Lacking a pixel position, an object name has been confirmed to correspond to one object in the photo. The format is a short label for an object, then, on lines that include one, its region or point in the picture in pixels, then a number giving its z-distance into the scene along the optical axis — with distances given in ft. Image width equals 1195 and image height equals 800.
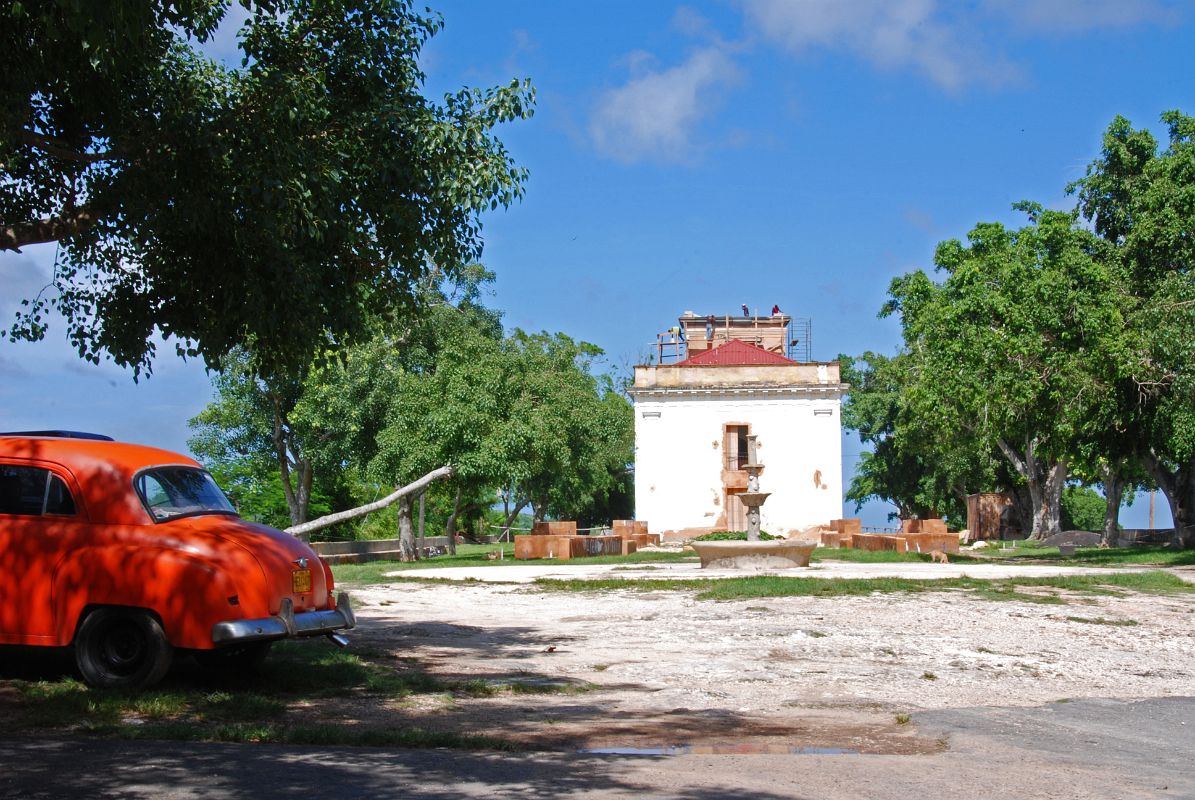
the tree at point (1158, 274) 79.20
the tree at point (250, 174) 31.53
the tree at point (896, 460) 170.91
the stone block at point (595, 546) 110.52
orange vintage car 25.86
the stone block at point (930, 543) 109.40
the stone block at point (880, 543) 109.70
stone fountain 81.97
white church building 156.15
